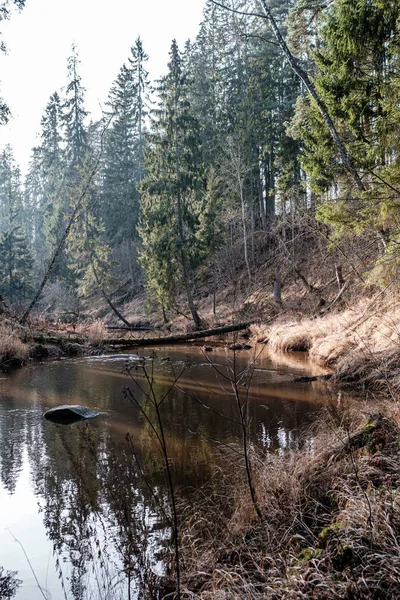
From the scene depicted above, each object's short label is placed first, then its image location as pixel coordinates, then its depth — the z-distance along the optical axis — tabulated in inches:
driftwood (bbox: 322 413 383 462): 170.7
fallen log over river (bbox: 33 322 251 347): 633.6
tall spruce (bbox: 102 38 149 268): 1558.8
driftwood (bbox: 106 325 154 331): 902.4
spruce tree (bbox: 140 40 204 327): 906.7
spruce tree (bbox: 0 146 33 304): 1364.4
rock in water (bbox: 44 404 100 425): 310.2
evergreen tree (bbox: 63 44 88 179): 1535.4
